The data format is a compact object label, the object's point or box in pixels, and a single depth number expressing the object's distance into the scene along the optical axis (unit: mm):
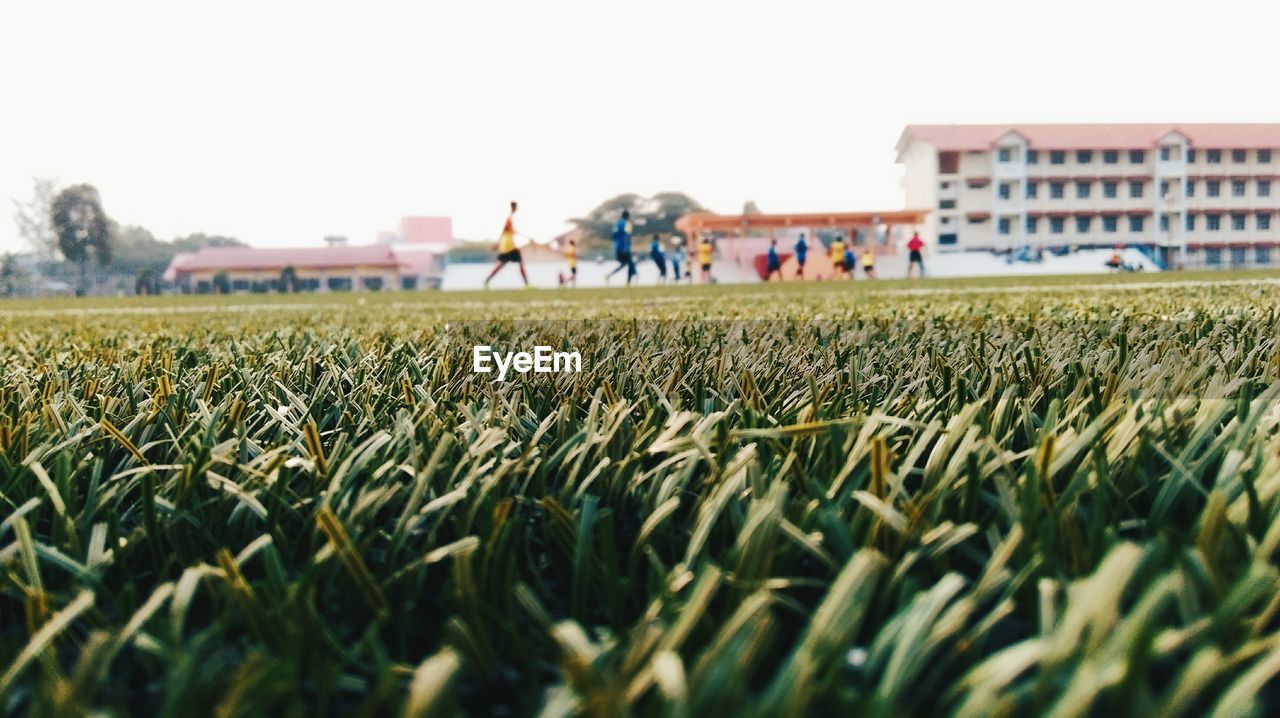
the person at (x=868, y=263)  32812
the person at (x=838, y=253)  32438
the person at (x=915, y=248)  32375
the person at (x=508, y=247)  16969
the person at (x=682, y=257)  39731
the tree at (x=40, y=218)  85438
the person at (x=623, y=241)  21812
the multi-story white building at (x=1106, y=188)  70000
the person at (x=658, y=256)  26125
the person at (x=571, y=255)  30431
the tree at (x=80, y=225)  85250
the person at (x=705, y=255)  31956
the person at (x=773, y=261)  30422
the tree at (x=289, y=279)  68938
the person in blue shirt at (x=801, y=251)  30266
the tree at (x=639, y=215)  96438
